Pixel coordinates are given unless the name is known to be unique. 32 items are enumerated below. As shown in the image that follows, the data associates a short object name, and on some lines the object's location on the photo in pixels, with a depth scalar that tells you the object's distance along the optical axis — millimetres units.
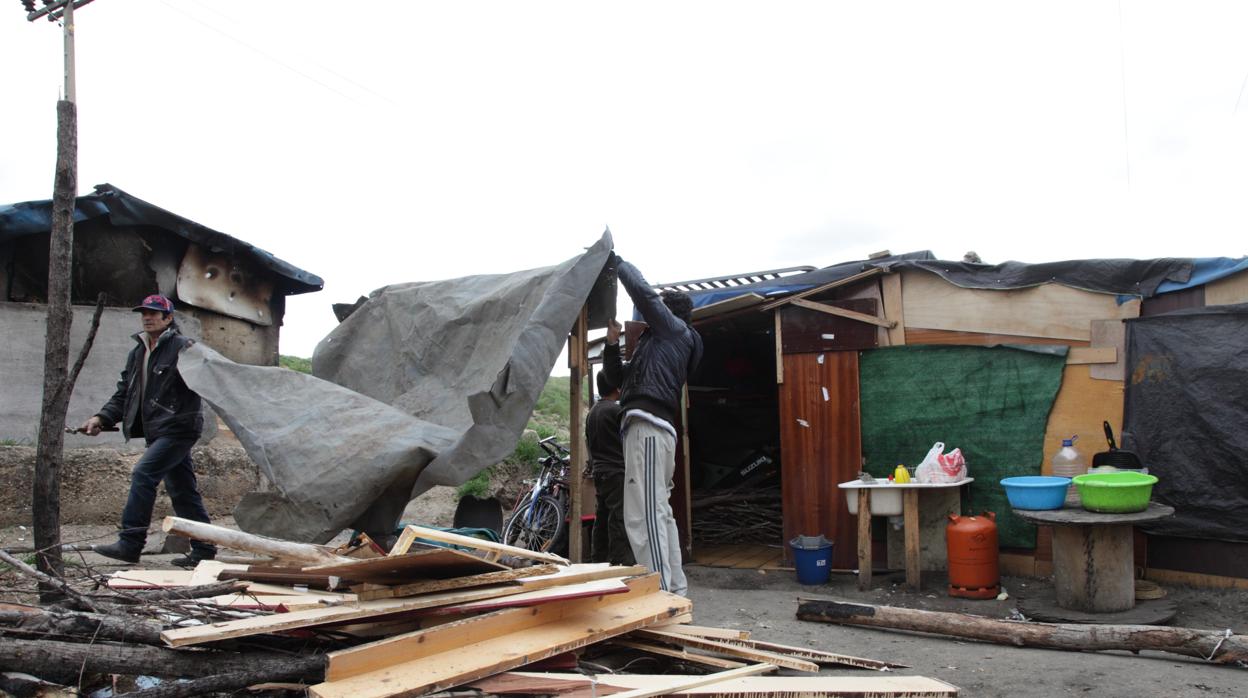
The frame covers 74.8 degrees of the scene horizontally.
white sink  6750
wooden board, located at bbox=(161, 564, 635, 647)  2709
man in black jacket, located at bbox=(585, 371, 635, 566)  6520
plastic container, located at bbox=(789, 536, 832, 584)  6938
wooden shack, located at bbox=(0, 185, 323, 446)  7992
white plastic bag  6652
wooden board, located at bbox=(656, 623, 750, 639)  3932
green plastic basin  5281
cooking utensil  5871
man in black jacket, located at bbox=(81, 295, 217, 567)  5129
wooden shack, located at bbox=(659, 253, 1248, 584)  6340
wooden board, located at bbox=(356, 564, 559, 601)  3275
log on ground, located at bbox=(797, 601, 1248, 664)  4152
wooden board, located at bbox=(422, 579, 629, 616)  3213
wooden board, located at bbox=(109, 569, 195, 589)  3709
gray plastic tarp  4234
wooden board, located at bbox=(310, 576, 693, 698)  2713
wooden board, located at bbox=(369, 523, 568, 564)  4145
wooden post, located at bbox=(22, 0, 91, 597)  4820
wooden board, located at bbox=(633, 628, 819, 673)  3635
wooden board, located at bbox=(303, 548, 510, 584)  3145
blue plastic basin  5688
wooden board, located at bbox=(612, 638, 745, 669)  3570
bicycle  7887
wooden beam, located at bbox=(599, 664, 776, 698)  2938
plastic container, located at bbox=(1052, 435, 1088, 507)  6316
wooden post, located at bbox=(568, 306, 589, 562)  5816
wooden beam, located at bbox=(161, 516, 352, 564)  4098
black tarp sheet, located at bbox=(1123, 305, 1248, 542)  5773
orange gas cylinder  6219
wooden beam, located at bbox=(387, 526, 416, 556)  3894
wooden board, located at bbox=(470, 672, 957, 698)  2971
